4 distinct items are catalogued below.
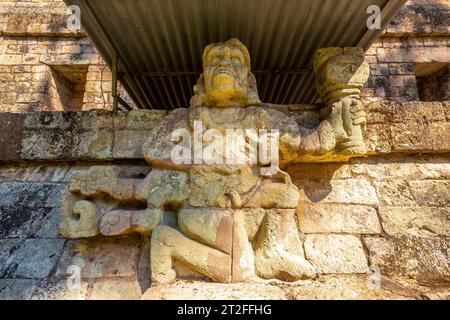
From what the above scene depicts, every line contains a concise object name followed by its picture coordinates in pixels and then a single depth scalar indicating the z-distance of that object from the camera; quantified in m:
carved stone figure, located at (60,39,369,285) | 2.04
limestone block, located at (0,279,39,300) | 2.07
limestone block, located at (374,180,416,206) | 2.51
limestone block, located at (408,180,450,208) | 2.52
